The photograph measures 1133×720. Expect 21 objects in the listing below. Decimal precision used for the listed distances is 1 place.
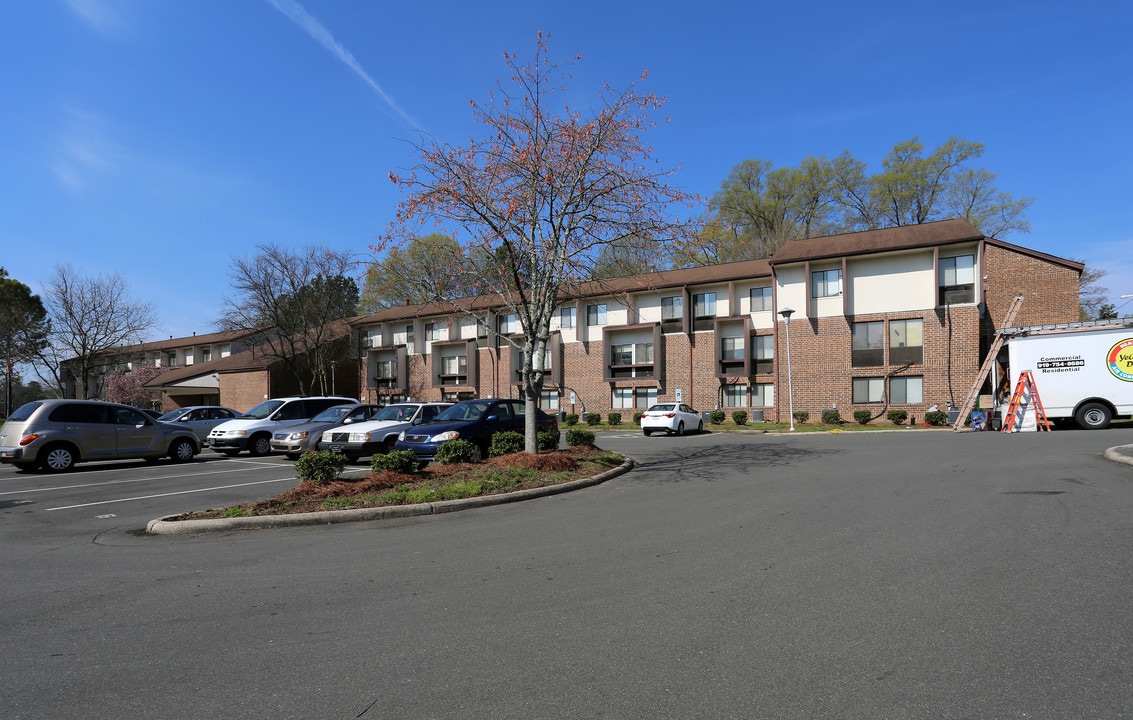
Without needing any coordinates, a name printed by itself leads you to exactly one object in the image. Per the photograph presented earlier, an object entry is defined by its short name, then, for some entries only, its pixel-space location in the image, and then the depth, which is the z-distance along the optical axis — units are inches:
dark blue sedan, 553.6
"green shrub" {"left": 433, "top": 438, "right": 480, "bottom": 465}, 513.3
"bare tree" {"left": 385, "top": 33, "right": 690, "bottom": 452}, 553.3
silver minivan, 600.7
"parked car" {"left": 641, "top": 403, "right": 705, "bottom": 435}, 1114.1
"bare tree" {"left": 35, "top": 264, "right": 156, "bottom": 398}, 1652.3
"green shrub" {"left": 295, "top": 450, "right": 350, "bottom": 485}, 418.9
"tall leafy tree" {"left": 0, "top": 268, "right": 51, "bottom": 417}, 1616.6
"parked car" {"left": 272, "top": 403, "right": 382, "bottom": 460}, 702.5
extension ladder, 1051.3
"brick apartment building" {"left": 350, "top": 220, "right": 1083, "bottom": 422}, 1325.0
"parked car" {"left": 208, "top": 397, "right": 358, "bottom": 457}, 746.8
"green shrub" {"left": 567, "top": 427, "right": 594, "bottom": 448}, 618.6
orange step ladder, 931.3
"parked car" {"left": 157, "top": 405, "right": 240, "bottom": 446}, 884.2
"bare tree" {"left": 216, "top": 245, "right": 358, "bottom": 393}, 1871.3
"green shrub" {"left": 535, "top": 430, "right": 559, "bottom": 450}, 581.0
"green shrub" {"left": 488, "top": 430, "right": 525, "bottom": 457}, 552.4
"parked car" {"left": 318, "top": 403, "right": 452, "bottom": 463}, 613.6
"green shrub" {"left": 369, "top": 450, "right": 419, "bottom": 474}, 455.8
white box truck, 884.6
